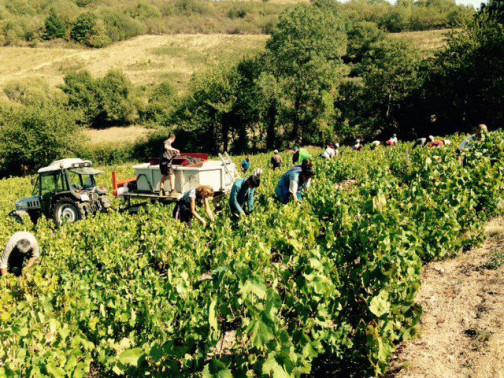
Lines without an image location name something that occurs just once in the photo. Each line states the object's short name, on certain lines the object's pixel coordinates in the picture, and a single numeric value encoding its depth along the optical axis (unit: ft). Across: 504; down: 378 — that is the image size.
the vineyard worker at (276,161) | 53.52
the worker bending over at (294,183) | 21.06
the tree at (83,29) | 293.43
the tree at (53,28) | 299.38
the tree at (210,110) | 114.73
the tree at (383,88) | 106.73
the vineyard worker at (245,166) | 58.90
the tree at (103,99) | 165.27
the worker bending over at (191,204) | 22.14
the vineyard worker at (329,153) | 49.17
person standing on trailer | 31.50
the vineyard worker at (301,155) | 42.19
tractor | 36.22
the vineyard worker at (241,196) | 21.86
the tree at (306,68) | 106.01
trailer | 32.91
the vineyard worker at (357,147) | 62.43
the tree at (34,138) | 106.42
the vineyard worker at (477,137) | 28.30
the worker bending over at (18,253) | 18.99
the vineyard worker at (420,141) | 47.53
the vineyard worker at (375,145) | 60.60
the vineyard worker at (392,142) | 62.11
